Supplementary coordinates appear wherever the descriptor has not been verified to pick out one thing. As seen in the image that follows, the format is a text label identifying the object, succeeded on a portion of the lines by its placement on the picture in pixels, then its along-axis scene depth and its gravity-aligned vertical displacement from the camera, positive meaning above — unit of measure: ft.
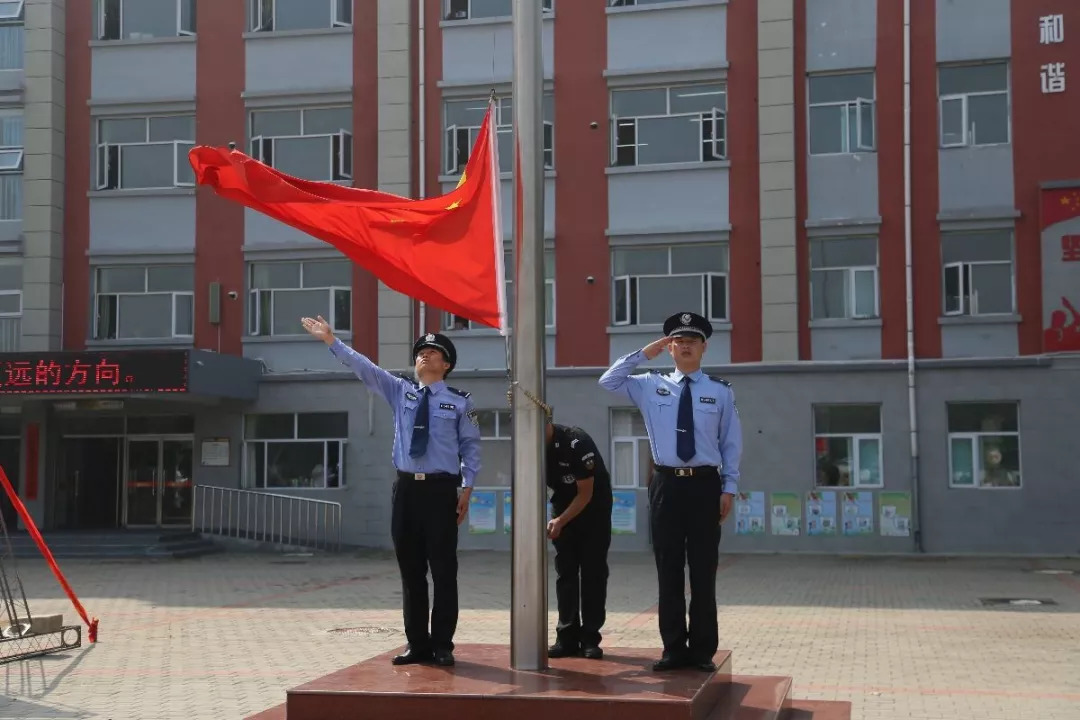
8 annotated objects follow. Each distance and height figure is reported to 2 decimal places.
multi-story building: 71.82 +10.74
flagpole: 21.89 +1.17
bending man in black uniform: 24.71 -2.11
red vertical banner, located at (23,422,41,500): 82.33 -1.83
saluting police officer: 22.66 -0.97
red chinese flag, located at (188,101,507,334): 23.25 +3.68
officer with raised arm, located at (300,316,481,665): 23.12 -1.12
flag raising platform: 19.22 -4.15
